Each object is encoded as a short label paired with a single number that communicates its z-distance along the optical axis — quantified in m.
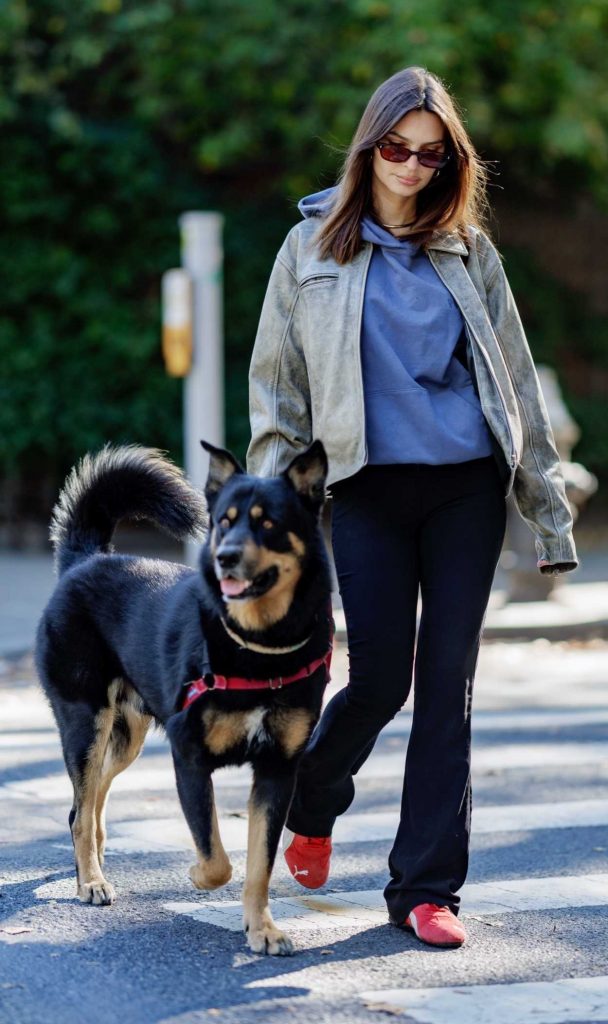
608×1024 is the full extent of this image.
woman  7.86
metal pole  21.37
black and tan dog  7.61
